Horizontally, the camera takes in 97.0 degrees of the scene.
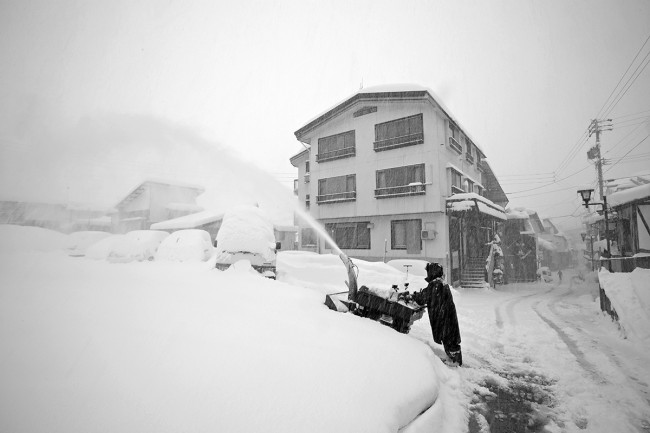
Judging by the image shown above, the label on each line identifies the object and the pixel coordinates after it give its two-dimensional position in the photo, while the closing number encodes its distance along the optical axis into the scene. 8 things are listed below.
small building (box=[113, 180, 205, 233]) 27.12
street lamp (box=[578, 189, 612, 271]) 10.66
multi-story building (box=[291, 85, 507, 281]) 16.34
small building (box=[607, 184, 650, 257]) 10.64
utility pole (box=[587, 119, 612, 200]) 21.81
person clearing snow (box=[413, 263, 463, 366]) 4.87
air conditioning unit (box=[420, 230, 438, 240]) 15.95
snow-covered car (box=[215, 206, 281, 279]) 7.40
